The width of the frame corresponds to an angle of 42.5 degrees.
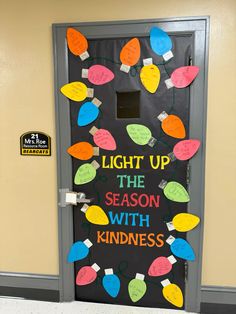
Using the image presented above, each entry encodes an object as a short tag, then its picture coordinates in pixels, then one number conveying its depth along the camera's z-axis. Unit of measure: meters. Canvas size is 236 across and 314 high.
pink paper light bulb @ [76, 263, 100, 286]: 2.27
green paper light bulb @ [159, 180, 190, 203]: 2.10
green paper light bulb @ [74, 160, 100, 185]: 2.17
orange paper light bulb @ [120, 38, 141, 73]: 2.04
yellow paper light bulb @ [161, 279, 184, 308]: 2.20
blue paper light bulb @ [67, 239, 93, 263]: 2.26
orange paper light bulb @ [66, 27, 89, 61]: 2.07
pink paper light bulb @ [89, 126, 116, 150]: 2.13
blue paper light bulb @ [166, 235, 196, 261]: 2.13
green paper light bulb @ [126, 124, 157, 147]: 2.10
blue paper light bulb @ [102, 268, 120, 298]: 2.26
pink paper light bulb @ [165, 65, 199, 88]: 1.99
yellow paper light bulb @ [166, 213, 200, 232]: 2.11
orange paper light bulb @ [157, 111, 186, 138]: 2.06
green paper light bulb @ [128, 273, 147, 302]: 2.23
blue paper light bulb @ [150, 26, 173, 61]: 2.00
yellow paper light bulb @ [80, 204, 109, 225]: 2.21
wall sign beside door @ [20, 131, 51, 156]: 2.20
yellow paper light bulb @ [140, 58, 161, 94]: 2.04
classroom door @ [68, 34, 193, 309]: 2.07
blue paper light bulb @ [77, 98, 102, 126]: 2.12
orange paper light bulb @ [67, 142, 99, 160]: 2.16
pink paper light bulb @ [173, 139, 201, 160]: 2.05
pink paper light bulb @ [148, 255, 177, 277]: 2.18
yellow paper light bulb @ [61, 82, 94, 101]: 2.12
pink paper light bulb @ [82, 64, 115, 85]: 2.09
